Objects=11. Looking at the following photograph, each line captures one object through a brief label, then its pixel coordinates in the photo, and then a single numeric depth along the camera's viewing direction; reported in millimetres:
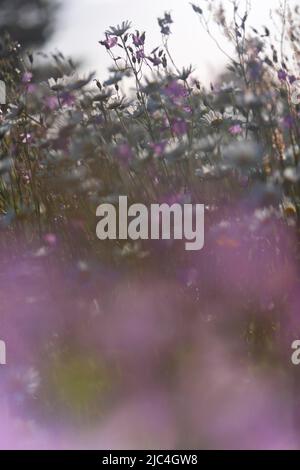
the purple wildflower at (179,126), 2123
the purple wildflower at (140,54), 2230
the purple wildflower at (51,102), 2150
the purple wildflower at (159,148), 1811
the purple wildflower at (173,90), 2246
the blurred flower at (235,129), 1941
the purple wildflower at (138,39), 2256
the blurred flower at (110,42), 2265
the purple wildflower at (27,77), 2238
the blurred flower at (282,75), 1945
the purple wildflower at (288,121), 1662
